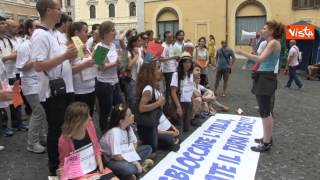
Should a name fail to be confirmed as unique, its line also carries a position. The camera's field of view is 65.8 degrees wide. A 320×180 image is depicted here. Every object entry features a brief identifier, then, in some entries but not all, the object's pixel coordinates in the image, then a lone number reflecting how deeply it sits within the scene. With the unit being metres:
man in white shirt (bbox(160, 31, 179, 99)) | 5.51
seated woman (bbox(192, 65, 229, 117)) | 4.70
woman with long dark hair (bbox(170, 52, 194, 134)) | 4.25
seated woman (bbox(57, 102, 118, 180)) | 2.43
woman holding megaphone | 3.41
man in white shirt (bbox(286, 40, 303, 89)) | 8.02
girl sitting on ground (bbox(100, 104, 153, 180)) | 2.69
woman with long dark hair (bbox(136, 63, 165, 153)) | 3.34
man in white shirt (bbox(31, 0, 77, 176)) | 2.39
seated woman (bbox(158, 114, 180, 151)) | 3.57
